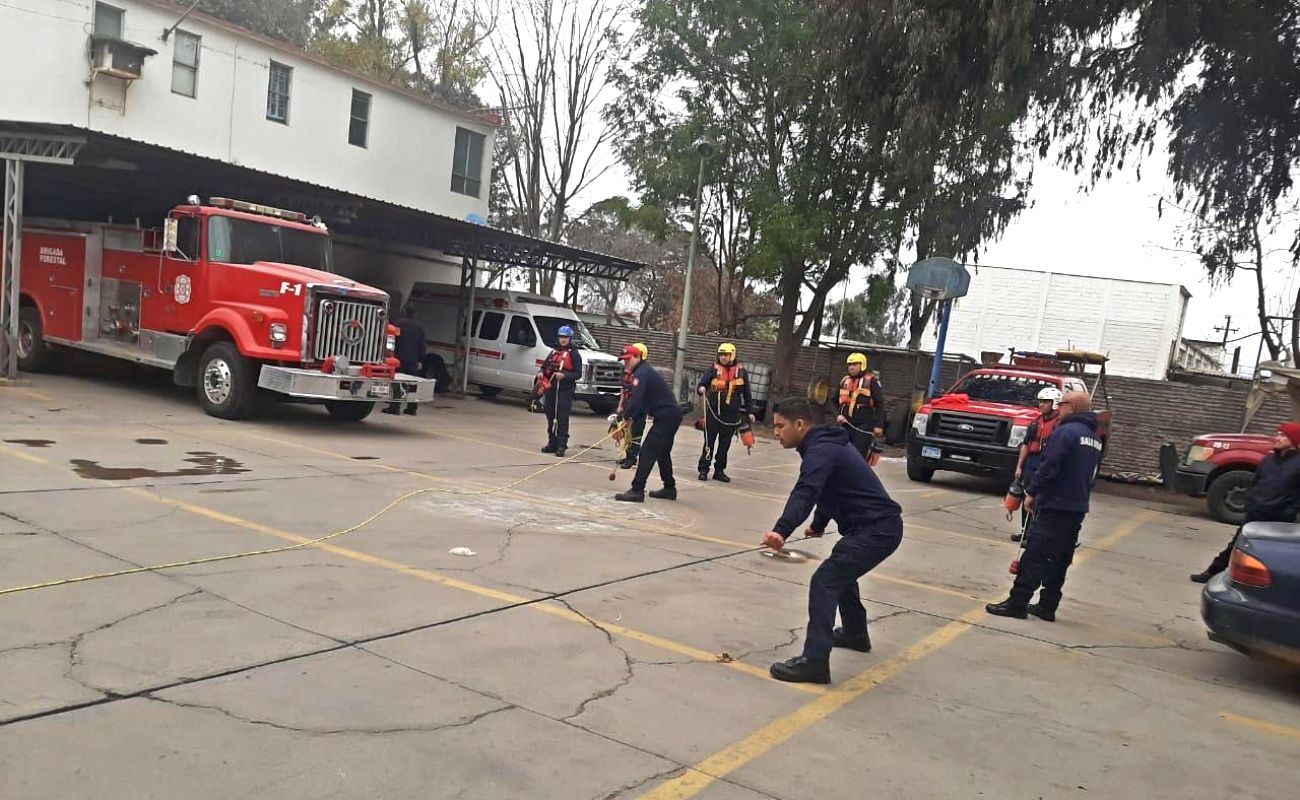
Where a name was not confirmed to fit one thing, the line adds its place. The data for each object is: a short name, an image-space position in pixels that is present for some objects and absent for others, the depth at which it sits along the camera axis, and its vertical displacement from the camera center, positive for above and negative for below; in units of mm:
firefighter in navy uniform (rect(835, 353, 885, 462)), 12492 -717
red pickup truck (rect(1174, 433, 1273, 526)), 13477 -956
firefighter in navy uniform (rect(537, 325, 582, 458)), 13805 -1043
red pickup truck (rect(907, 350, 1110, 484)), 13953 -786
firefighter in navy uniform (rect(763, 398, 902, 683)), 5211 -872
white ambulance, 20812 -805
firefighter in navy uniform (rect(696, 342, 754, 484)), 13109 -829
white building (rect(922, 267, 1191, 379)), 44656 +2943
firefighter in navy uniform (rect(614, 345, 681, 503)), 10633 -980
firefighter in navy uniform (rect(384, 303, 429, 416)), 17312 -966
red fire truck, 13047 -614
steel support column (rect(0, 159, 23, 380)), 14227 -187
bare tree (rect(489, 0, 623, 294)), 32219 +5956
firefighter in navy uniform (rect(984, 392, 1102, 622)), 6883 -853
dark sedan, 5621 -1104
